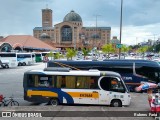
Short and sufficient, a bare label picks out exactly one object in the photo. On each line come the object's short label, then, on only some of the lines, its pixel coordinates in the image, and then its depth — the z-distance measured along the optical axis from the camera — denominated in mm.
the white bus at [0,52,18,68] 48950
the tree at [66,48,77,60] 69688
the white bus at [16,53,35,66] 54969
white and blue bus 15156
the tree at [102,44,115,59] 84300
